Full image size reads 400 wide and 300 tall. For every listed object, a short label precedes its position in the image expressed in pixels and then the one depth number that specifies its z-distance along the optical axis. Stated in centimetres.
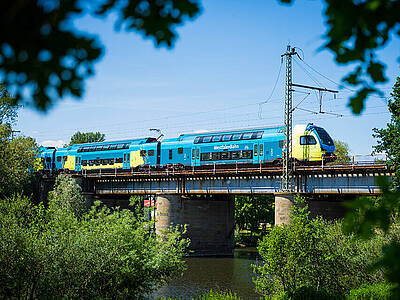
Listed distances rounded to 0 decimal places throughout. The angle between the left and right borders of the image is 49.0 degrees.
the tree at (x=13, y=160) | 4434
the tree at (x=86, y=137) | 11375
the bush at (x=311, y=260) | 2236
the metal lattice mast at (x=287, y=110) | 3575
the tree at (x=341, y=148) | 9588
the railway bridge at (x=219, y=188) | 3719
